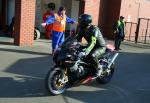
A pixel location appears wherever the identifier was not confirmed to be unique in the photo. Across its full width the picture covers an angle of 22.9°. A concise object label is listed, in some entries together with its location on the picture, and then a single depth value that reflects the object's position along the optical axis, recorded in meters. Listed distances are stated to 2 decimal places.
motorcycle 8.00
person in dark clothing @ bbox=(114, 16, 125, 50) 16.92
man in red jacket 18.33
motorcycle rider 8.39
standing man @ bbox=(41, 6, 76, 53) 12.77
